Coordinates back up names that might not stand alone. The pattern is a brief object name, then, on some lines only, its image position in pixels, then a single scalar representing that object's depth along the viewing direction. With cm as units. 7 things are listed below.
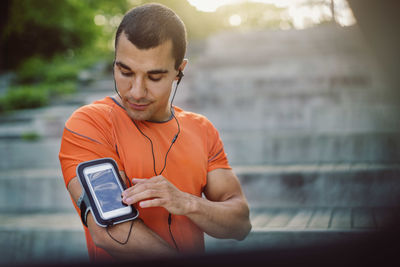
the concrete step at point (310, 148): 513
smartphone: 157
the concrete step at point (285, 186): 452
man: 173
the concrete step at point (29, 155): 607
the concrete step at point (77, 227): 337
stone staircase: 419
